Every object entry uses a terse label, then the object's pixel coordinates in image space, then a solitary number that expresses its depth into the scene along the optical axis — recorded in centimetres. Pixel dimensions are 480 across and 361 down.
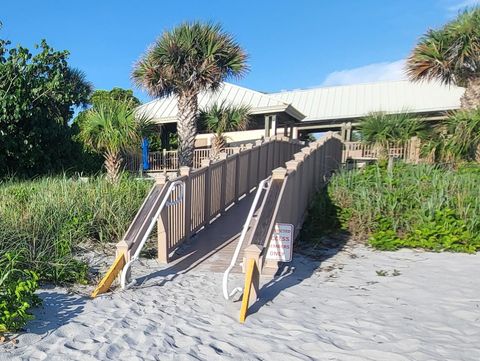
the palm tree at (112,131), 1035
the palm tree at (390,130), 1259
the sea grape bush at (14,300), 306
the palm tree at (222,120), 1630
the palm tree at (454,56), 1140
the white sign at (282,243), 515
